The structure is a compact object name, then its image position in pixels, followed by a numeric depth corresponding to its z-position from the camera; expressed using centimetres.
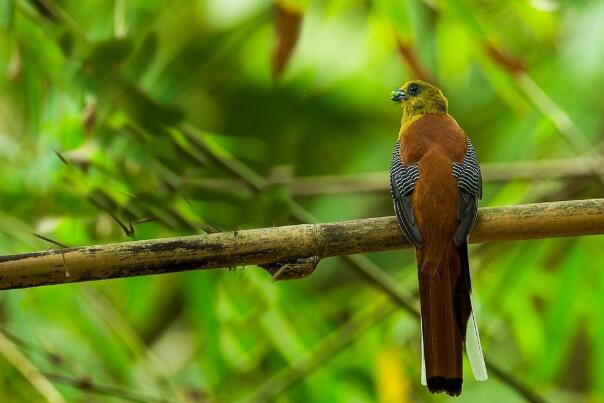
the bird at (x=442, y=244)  521
